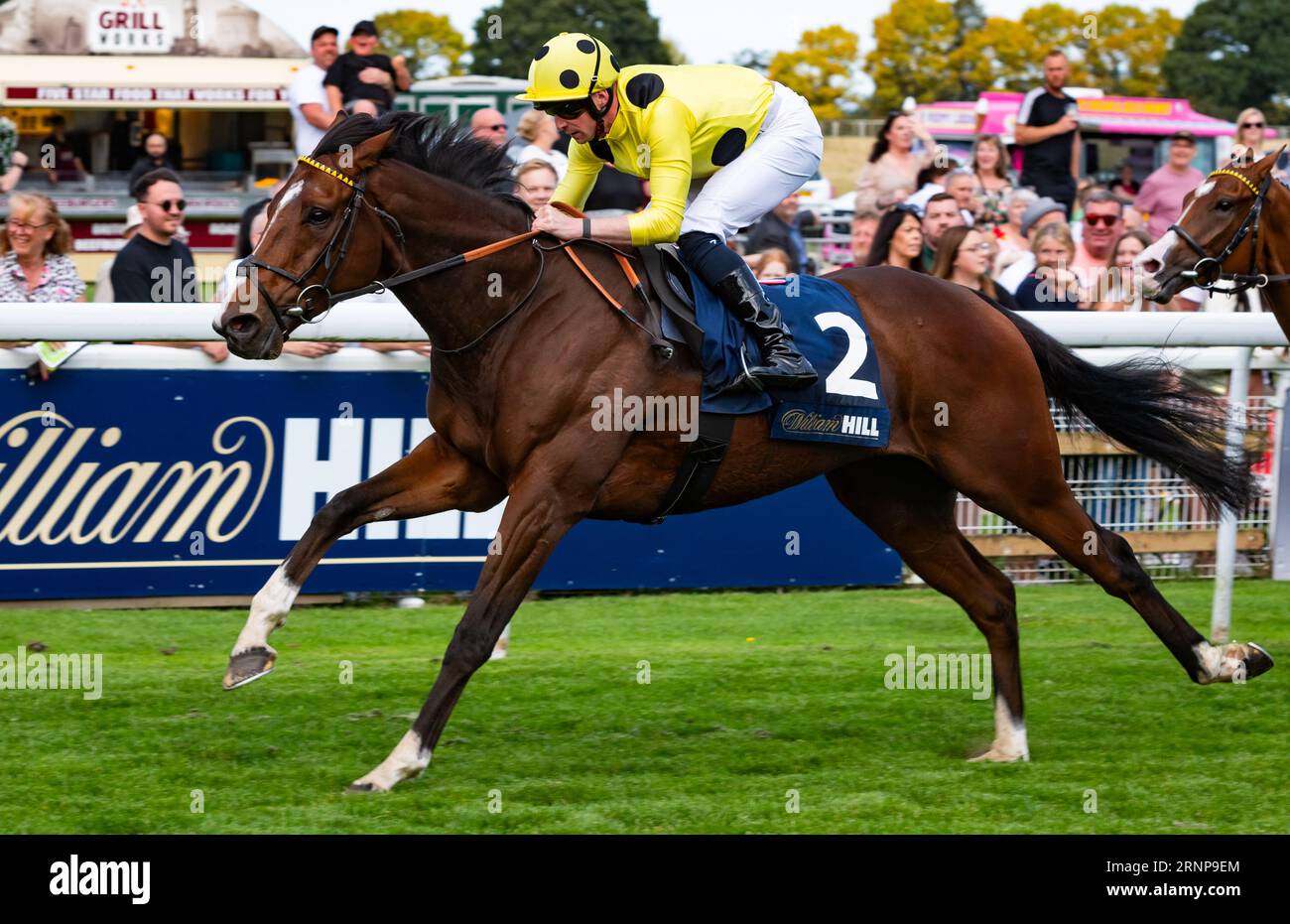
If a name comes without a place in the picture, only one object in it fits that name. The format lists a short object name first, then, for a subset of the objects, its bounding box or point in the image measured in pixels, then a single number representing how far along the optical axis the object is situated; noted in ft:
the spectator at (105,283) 49.62
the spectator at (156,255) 49.42
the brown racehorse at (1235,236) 42.73
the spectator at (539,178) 50.49
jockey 31.42
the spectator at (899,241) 52.80
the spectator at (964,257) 51.13
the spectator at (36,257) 47.03
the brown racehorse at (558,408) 30.71
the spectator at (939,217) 56.03
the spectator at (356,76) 61.31
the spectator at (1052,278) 55.52
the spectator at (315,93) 61.00
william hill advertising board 43.70
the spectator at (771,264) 54.49
